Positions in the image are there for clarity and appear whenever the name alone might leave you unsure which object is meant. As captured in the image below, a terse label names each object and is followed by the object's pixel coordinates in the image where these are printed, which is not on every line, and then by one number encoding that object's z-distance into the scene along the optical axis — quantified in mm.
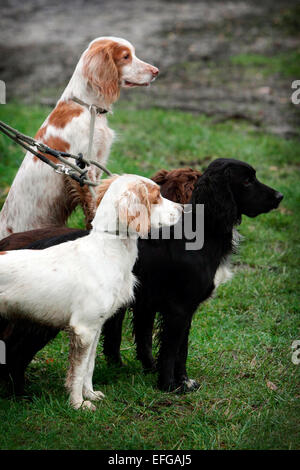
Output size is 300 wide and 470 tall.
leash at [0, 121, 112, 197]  8062
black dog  7684
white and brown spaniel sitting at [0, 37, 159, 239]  9398
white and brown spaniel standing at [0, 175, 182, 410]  6750
